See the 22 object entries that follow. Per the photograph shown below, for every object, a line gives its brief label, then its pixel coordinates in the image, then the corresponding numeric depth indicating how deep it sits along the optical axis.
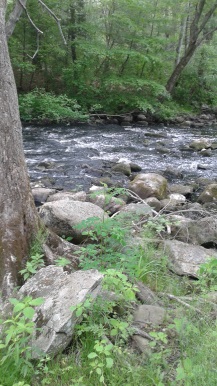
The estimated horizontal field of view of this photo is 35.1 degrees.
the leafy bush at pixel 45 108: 15.03
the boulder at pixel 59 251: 3.26
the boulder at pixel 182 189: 8.36
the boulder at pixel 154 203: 6.89
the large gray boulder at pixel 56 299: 2.26
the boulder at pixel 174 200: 6.96
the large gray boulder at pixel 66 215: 4.46
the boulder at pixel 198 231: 5.12
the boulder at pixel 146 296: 3.07
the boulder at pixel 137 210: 3.68
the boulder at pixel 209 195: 7.89
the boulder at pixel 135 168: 10.12
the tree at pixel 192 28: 17.77
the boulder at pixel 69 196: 6.76
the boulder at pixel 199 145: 12.90
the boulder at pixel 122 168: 9.83
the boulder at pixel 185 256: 3.97
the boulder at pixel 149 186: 7.70
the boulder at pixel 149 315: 2.71
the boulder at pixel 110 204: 6.12
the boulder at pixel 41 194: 7.32
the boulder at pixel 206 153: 12.19
